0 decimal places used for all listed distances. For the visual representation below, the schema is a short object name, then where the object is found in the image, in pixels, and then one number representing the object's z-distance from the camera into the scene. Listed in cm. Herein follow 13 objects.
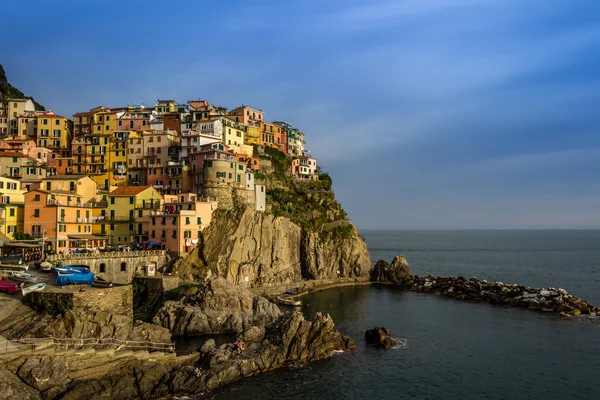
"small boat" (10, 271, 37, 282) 4912
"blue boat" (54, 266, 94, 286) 4916
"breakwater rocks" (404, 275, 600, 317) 6731
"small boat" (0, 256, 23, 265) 5509
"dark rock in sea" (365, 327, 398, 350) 5025
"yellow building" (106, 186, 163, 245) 7550
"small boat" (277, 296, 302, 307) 7001
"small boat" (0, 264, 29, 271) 5362
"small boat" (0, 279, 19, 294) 4519
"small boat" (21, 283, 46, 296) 4482
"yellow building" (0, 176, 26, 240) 6650
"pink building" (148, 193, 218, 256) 7300
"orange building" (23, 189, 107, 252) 6694
